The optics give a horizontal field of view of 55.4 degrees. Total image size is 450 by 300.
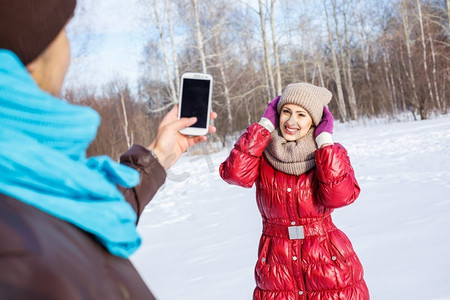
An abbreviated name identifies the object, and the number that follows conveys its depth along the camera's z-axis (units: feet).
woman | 7.11
